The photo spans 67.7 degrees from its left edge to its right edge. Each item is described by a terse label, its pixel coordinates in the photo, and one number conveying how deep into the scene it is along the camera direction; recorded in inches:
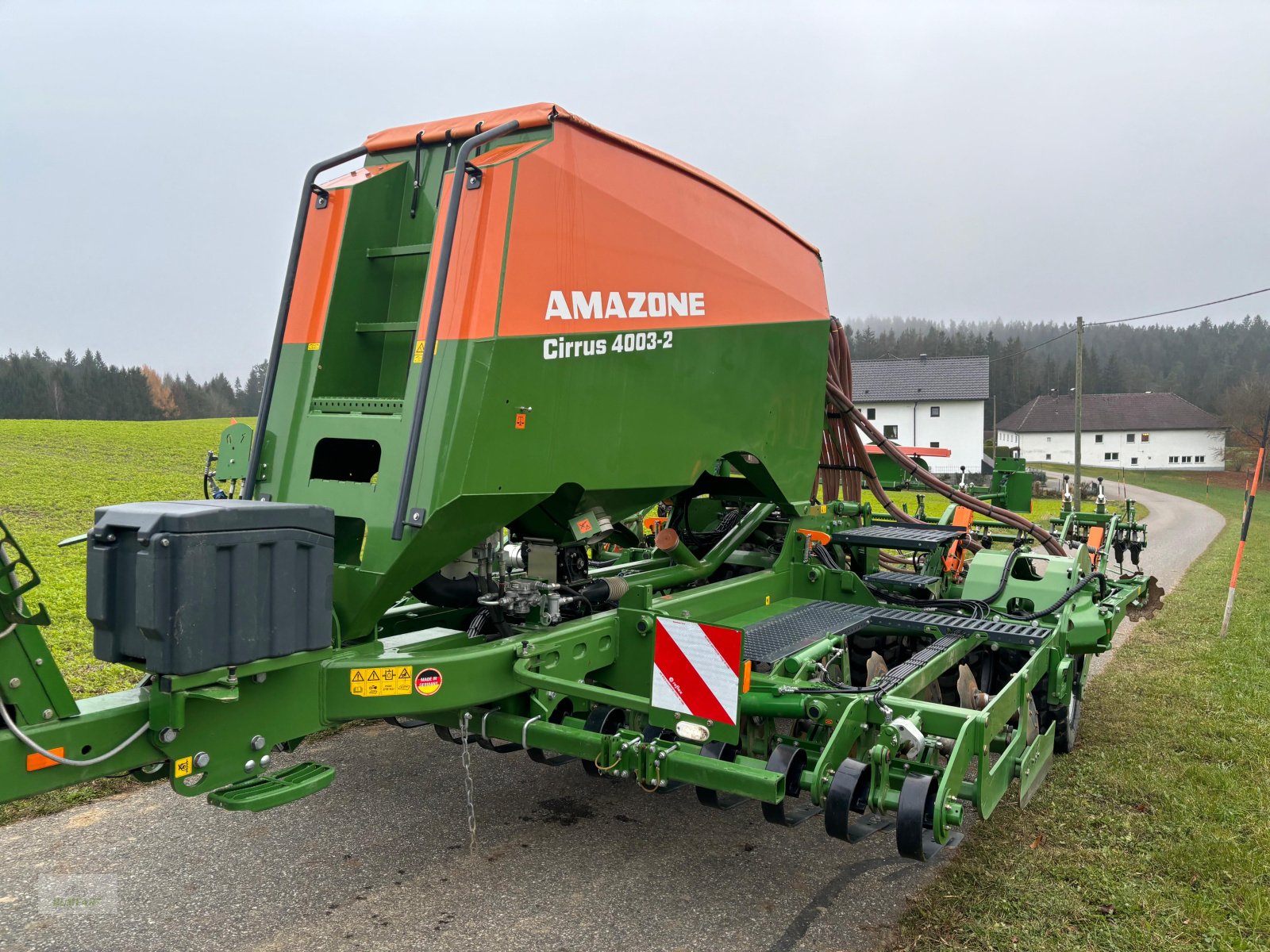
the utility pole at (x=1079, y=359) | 968.3
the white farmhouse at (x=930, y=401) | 1792.6
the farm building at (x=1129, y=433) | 2551.7
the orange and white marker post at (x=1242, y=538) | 334.8
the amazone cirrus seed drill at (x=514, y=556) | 110.6
